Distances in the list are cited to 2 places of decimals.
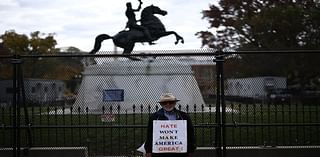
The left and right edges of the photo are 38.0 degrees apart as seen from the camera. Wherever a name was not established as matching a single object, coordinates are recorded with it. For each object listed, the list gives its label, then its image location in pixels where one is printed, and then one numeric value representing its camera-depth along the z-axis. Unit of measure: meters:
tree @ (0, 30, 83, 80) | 47.22
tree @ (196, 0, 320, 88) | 29.95
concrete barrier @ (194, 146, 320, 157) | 8.63
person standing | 6.14
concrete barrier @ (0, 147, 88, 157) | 8.70
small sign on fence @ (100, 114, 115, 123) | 8.39
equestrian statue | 18.50
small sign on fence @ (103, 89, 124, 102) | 8.57
